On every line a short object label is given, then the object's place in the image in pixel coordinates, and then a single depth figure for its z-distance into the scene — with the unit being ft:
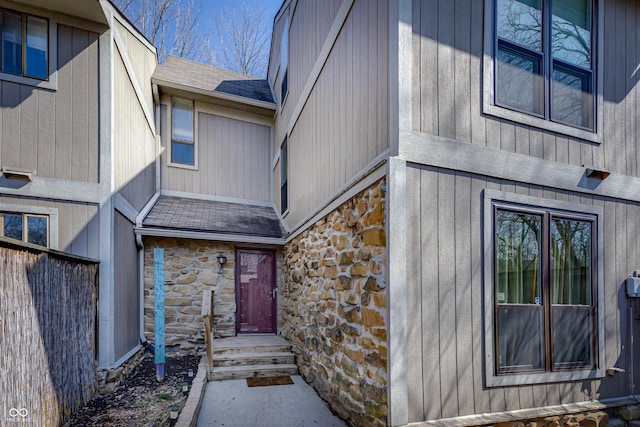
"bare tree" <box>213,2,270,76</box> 45.55
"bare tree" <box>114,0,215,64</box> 40.86
